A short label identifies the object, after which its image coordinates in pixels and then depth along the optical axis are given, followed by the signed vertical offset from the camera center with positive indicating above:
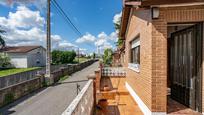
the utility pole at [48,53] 10.46 +0.48
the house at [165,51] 2.94 +0.20
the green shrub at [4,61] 23.00 -0.52
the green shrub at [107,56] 15.65 +0.29
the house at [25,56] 23.82 +0.62
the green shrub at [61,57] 29.39 +0.40
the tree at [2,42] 27.94 +4.22
